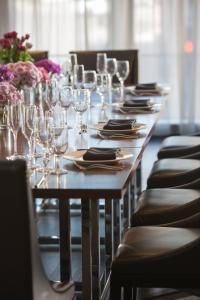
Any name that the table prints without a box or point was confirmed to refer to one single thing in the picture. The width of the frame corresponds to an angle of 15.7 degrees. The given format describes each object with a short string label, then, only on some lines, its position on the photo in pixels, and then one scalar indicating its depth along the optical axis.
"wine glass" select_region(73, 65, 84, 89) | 3.99
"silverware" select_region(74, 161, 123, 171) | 2.43
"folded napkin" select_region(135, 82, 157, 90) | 4.75
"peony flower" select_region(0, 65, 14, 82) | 3.42
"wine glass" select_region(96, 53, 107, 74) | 4.49
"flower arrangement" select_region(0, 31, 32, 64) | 4.07
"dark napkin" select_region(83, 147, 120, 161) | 2.49
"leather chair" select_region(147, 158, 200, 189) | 3.38
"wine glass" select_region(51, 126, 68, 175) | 2.40
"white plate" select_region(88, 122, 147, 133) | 3.12
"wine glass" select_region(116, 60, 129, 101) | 4.44
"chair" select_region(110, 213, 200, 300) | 2.25
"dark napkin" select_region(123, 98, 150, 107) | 3.94
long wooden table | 2.16
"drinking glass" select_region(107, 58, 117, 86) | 4.49
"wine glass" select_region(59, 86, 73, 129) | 3.27
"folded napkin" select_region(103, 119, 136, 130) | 3.16
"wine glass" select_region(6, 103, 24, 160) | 2.57
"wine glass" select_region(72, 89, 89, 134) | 3.17
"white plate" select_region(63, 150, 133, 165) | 2.46
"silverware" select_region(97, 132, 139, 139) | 3.06
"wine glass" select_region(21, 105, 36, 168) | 2.51
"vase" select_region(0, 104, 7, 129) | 3.13
